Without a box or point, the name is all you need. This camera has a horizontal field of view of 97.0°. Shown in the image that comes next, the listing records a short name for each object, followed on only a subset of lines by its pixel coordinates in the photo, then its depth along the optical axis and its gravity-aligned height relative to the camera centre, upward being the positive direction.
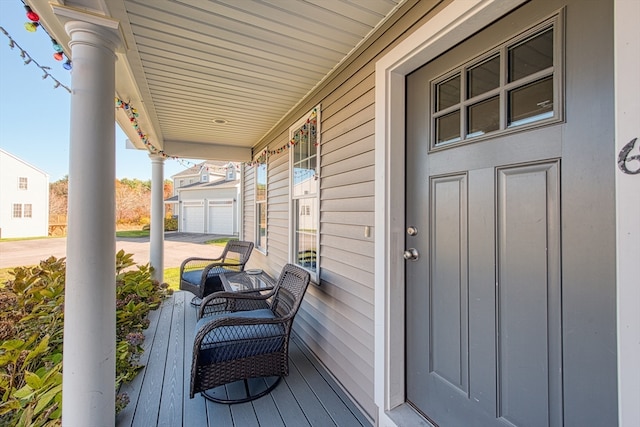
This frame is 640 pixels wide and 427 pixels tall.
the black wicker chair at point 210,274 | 3.83 -0.89
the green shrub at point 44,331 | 1.65 -1.01
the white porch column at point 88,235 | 1.50 -0.12
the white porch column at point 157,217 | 5.01 -0.06
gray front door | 1.00 -0.09
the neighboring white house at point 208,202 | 17.22 +0.79
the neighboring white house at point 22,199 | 14.41 +0.79
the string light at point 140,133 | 2.77 +1.07
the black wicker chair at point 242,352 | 1.98 -1.01
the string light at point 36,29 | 1.46 +1.00
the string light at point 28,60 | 1.40 +0.85
